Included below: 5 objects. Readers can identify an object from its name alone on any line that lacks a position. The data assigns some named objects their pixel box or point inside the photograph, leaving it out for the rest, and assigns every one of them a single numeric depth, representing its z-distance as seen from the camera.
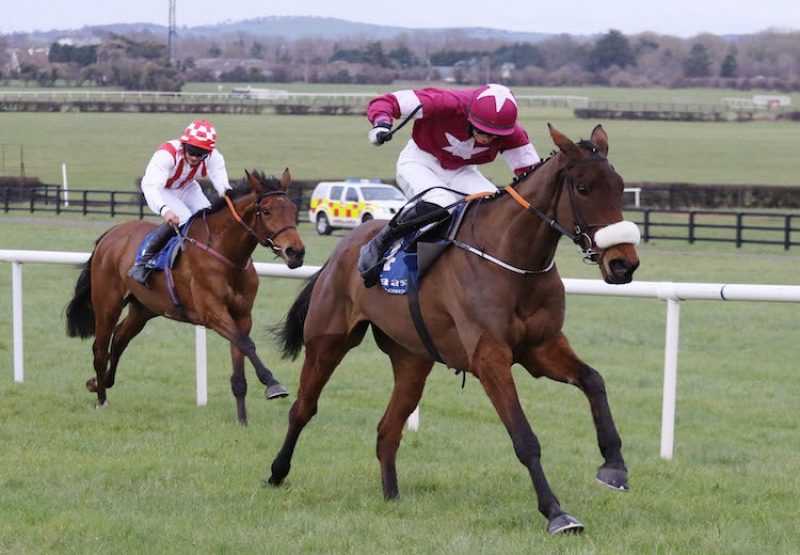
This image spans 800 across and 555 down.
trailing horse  16.66
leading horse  10.13
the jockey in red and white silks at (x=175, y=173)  17.83
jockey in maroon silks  11.52
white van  59.03
